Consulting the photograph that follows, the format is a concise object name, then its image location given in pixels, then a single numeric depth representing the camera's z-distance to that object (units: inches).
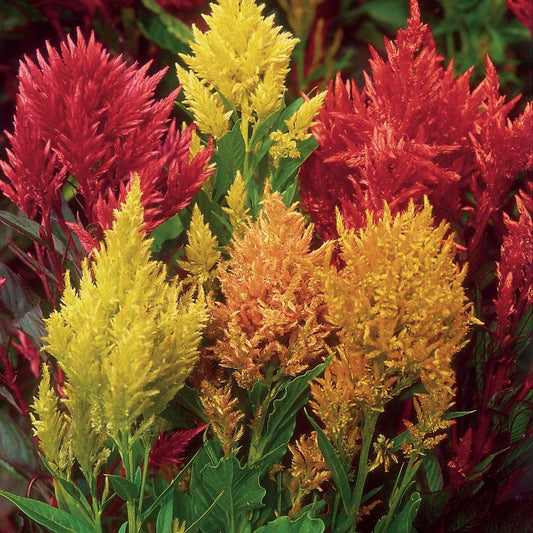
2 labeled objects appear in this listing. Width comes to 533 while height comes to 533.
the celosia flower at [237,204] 37.4
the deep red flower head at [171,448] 37.1
